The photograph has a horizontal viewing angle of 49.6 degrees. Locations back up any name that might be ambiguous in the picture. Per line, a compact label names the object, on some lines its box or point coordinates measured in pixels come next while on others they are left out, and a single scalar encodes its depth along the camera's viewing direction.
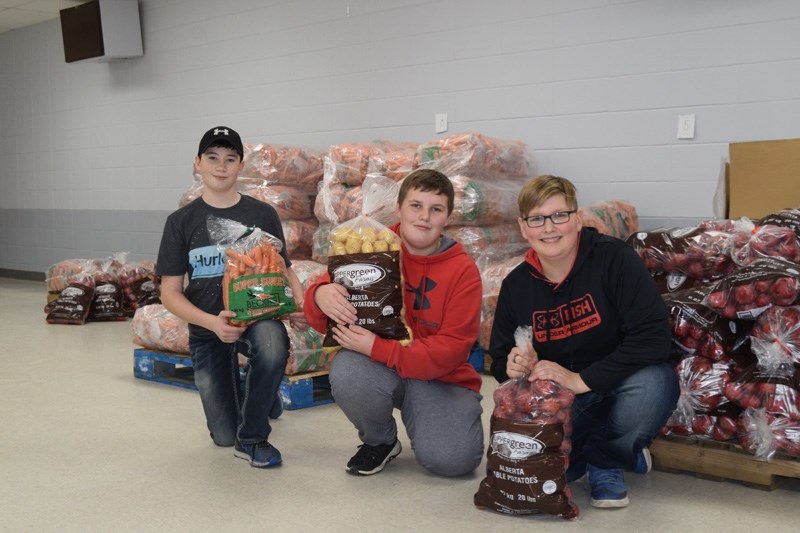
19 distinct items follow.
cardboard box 3.97
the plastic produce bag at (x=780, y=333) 2.62
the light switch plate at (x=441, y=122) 6.04
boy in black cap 3.02
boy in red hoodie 2.79
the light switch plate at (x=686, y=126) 4.89
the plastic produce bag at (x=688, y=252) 3.04
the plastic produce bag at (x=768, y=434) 2.60
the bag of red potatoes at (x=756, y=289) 2.63
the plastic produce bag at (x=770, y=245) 2.89
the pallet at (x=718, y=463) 2.64
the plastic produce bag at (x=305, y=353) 3.96
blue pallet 3.90
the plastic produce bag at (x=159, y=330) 4.39
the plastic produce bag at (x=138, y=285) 7.29
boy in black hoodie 2.51
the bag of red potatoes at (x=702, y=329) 2.82
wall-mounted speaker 8.35
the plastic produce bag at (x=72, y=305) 6.85
